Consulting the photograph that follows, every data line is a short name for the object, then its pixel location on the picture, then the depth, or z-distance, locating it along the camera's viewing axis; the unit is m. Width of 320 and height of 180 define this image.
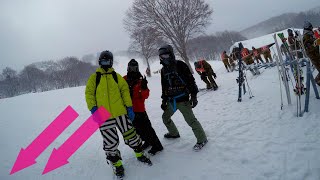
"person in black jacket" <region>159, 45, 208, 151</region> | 4.44
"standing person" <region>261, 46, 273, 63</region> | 17.33
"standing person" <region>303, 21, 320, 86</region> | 5.70
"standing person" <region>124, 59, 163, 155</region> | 4.54
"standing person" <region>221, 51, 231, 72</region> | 19.20
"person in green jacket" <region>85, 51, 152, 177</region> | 3.92
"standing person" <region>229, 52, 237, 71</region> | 15.97
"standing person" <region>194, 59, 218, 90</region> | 10.56
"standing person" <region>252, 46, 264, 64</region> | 17.14
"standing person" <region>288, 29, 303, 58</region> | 10.92
